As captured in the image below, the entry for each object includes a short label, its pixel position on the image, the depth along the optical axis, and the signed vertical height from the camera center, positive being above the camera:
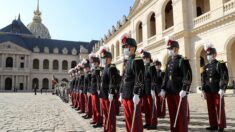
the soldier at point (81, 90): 9.80 -0.24
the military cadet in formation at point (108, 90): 5.61 -0.17
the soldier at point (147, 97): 6.75 -0.42
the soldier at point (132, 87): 4.54 -0.07
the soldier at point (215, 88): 5.79 -0.16
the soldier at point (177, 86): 4.89 -0.08
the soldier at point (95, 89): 7.05 -0.15
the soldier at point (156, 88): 6.47 -0.15
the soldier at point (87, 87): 8.49 -0.11
